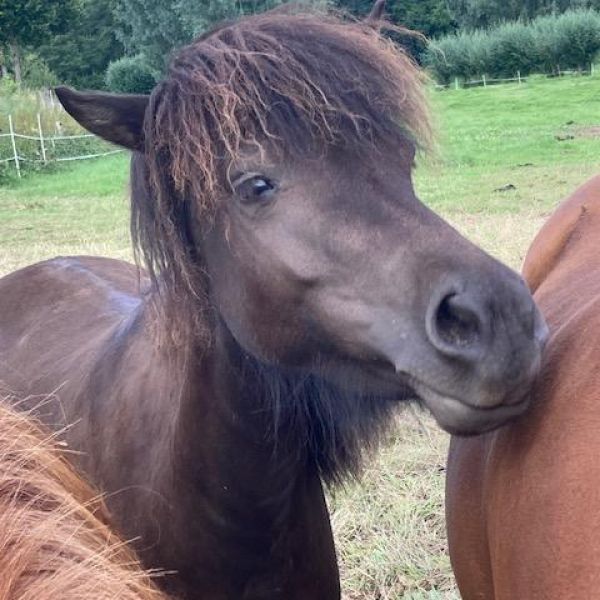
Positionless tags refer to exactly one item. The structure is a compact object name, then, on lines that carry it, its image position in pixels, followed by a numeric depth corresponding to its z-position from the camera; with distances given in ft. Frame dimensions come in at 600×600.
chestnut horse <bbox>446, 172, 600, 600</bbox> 4.10
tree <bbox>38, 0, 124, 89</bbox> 134.92
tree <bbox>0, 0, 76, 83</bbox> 113.09
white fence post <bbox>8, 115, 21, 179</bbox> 62.37
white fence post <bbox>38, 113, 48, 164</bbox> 66.44
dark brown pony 5.06
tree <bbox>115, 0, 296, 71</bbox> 89.30
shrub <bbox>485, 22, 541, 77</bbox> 105.40
